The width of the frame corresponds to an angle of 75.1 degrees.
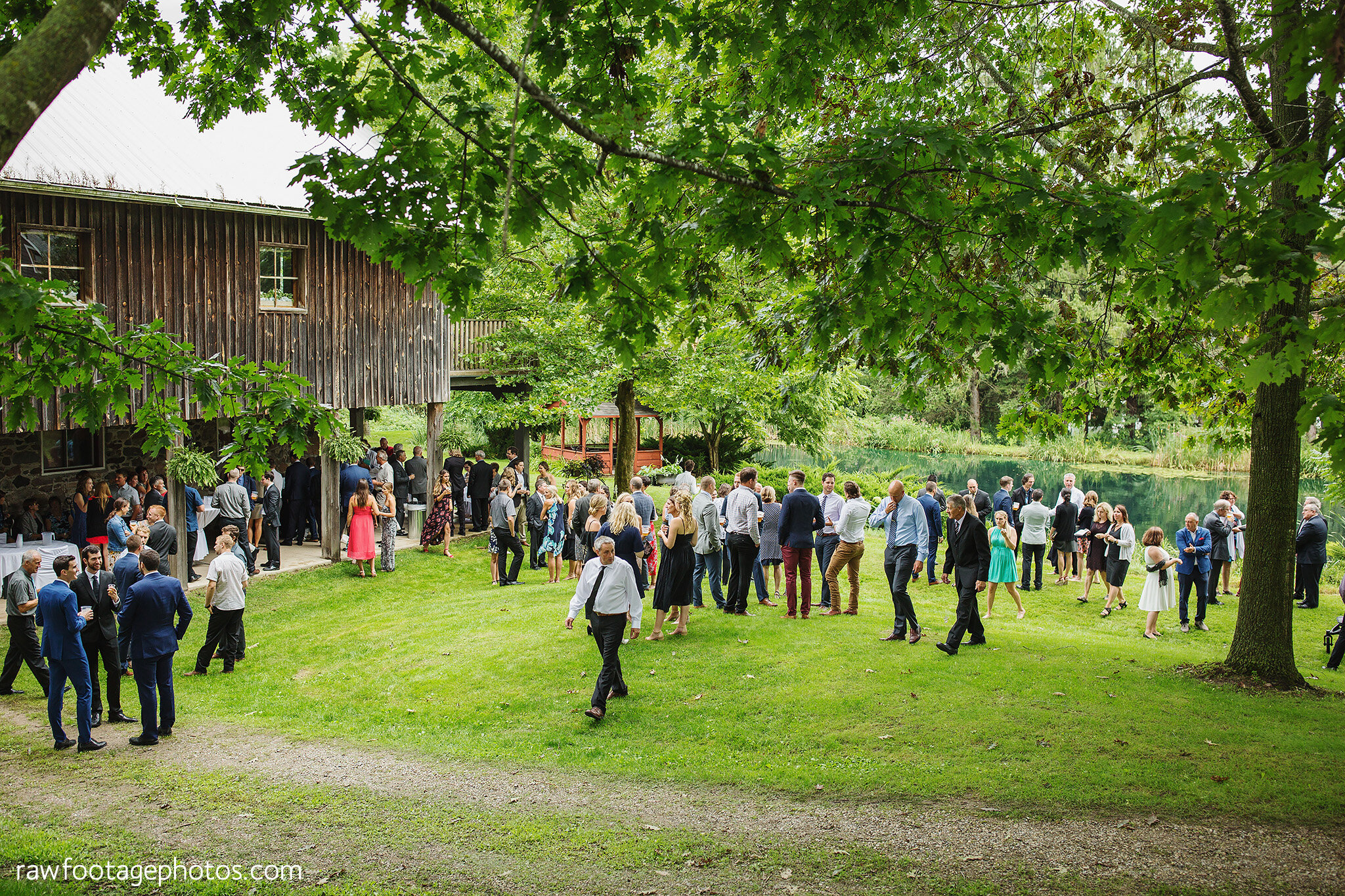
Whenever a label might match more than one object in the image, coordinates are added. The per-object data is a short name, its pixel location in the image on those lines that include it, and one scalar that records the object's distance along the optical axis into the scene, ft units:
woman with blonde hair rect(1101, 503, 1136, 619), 43.73
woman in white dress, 38.19
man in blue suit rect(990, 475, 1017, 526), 47.81
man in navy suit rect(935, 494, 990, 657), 32.24
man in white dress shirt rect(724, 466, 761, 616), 37.40
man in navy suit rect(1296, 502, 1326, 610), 44.55
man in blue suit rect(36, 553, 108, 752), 25.36
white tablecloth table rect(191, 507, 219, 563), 45.24
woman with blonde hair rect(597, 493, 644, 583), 31.27
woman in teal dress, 39.63
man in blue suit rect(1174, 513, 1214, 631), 40.06
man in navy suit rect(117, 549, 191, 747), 25.95
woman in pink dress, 49.24
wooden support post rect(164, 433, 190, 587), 42.96
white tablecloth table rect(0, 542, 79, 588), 37.88
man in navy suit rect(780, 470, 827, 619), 37.32
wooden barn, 38.68
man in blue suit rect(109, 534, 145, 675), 28.66
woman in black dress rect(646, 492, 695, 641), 32.76
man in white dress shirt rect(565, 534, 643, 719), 26.48
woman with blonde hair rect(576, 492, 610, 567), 34.63
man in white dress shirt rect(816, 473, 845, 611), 41.30
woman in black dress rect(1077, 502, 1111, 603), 45.85
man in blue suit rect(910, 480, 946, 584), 43.68
